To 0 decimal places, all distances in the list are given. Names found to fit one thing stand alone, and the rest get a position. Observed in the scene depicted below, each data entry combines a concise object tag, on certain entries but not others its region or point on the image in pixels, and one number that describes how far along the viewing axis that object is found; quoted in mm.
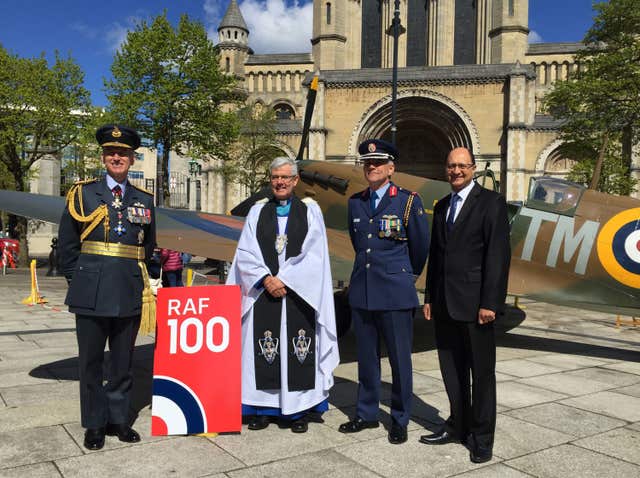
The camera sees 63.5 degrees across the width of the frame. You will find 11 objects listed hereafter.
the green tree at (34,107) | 23422
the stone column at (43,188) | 34616
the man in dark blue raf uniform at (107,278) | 4008
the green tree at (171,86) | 24516
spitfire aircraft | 7270
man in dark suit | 3895
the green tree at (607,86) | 20391
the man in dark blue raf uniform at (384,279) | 4312
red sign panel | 4176
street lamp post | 17717
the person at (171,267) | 11828
